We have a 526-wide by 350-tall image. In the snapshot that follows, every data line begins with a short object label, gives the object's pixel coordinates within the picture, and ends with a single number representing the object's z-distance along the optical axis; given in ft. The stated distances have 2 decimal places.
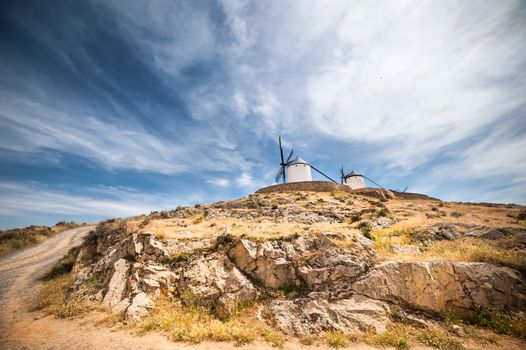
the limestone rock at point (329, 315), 35.63
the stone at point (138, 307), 38.86
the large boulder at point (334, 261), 43.62
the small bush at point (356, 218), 90.37
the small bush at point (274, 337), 32.01
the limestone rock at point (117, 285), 45.57
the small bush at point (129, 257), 53.99
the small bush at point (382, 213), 97.67
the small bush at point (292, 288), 44.40
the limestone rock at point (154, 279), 45.31
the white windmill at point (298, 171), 188.44
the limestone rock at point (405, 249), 54.29
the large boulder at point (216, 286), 42.39
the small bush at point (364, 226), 71.44
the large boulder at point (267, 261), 47.14
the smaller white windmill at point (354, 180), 226.38
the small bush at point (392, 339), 31.07
